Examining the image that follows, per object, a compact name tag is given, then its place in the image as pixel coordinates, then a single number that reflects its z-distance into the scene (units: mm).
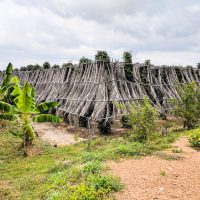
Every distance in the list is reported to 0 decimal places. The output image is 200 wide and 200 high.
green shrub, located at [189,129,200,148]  7267
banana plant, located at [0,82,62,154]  8212
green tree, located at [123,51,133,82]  12821
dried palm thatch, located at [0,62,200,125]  11163
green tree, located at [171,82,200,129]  10159
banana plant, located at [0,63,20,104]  10351
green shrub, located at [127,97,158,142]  7728
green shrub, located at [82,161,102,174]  5182
